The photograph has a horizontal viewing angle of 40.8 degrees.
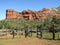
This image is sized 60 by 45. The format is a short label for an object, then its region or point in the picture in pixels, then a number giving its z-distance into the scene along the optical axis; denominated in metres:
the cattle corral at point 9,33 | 14.54
